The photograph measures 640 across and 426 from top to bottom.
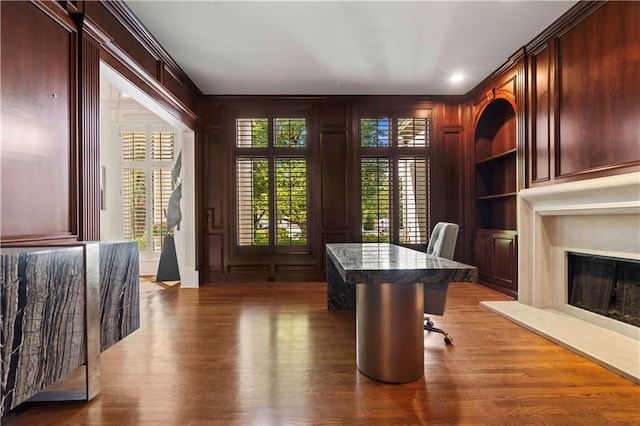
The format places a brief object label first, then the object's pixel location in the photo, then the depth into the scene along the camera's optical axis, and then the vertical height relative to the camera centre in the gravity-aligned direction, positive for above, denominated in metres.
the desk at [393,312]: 1.59 -0.57
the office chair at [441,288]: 2.29 -0.54
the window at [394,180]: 4.86 +0.52
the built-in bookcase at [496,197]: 3.98 +0.22
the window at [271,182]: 4.85 +0.50
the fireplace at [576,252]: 2.26 -0.38
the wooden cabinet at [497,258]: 3.82 -0.61
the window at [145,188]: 5.52 +0.48
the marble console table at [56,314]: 1.29 -0.48
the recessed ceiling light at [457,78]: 4.16 +1.83
